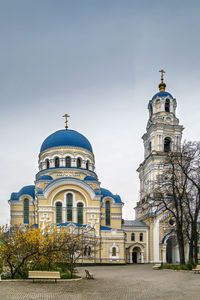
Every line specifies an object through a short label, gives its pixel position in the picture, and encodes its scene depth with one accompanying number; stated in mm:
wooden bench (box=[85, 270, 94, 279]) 19422
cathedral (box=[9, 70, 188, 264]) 39125
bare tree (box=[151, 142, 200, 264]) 27688
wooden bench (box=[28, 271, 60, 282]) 16969
